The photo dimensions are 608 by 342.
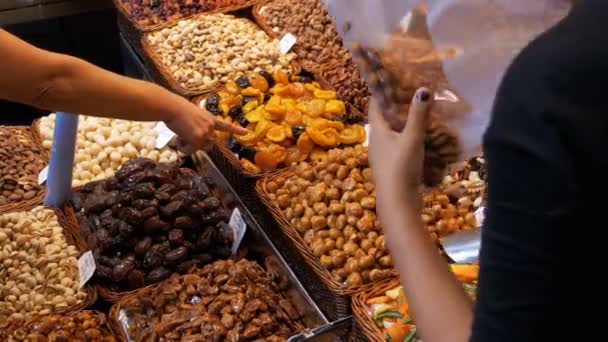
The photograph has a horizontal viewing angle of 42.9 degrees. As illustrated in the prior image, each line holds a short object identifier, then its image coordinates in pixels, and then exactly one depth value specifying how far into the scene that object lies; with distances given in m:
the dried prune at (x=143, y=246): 2.59
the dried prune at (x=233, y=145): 3.00
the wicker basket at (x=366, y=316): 2.08
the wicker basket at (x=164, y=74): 3.46
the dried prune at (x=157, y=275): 2.53
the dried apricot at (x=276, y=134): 3.02
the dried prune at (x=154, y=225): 2.61
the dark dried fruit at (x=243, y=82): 3.44
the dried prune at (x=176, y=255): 2.57
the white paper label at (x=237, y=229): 2.68
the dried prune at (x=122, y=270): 2.52
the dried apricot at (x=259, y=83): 3.41
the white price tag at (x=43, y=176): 3.01
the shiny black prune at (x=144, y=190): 2.69
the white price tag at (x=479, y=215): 2.49
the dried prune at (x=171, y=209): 2.65
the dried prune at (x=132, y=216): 2.62
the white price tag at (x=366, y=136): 2.93
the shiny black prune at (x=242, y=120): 3.17
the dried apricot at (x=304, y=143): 2.97
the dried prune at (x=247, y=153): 2.95
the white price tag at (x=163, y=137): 3.11
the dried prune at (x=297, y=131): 3.02
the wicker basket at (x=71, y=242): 2.43
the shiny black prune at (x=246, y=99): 3.29
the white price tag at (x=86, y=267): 2.50
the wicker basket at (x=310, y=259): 2.26
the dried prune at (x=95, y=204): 2.73
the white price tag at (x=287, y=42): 3.72
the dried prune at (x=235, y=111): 3.22
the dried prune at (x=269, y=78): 3.45
